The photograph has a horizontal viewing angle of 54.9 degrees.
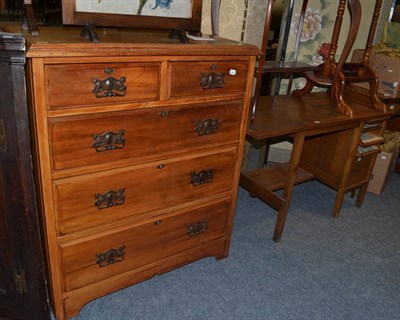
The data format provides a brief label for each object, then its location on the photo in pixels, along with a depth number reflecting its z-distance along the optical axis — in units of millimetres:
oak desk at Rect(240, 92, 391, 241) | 2113
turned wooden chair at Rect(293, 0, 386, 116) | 2119
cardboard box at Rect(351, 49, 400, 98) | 2688
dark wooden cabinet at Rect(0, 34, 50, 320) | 1156
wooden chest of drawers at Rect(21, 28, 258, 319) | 1287
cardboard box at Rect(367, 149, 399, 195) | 2898
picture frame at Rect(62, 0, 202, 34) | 1359
